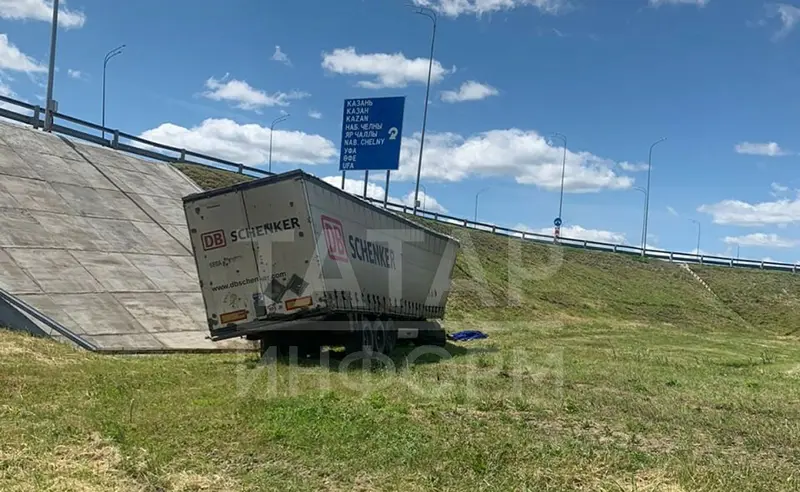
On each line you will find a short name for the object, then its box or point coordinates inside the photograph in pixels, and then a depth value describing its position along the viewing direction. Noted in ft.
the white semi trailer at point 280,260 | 44.80
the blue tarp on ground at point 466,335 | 80.18
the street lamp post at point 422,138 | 139.98
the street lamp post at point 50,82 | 89.40
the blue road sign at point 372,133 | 104.47
